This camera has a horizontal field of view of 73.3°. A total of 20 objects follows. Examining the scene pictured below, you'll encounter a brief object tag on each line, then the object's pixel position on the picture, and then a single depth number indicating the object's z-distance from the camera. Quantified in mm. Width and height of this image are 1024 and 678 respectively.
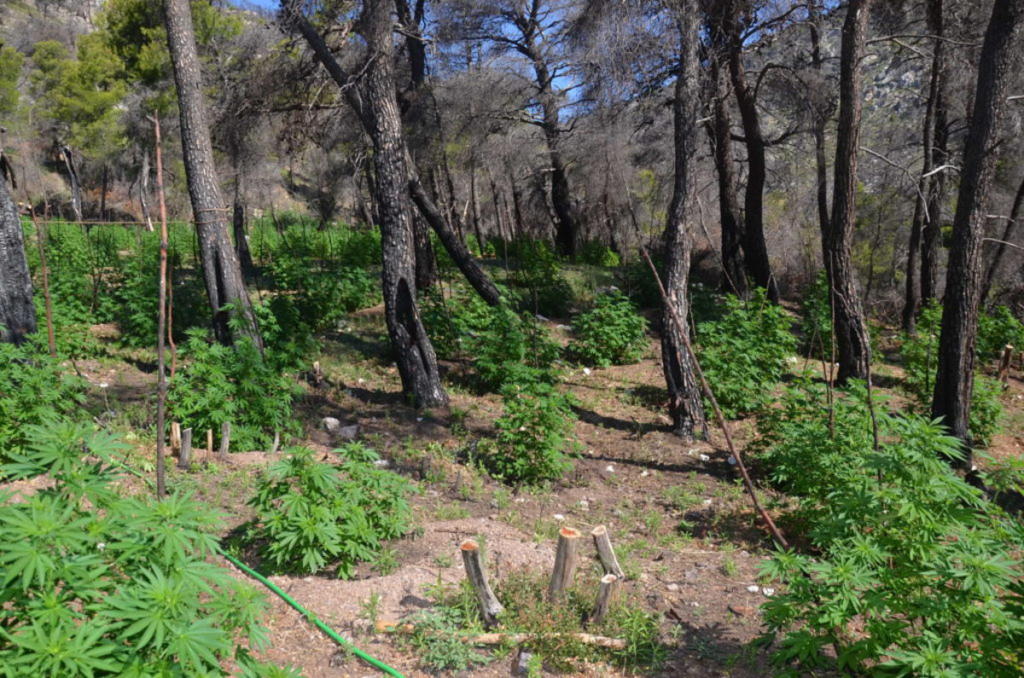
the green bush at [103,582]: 2199
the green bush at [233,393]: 6234
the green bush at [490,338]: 8766
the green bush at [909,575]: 2715
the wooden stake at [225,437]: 6105
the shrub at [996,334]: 10828
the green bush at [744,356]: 8227
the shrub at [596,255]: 19273
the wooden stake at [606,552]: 4281
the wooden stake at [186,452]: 5867
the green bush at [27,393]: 5168
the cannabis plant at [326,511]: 4262
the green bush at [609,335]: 10469
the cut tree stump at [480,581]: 3949
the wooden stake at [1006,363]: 10242
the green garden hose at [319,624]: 3611
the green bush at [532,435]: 6340
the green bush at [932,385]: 7797
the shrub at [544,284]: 13133
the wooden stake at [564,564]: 4035
